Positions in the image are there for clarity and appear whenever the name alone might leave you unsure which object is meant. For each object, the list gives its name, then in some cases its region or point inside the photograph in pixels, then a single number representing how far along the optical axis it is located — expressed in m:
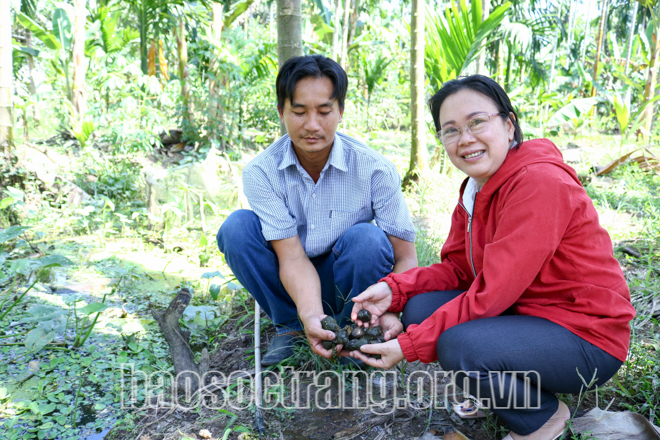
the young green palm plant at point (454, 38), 4.18
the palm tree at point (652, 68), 6.86
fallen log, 1.82
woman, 1.26
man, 1.77
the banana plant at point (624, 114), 5.47
